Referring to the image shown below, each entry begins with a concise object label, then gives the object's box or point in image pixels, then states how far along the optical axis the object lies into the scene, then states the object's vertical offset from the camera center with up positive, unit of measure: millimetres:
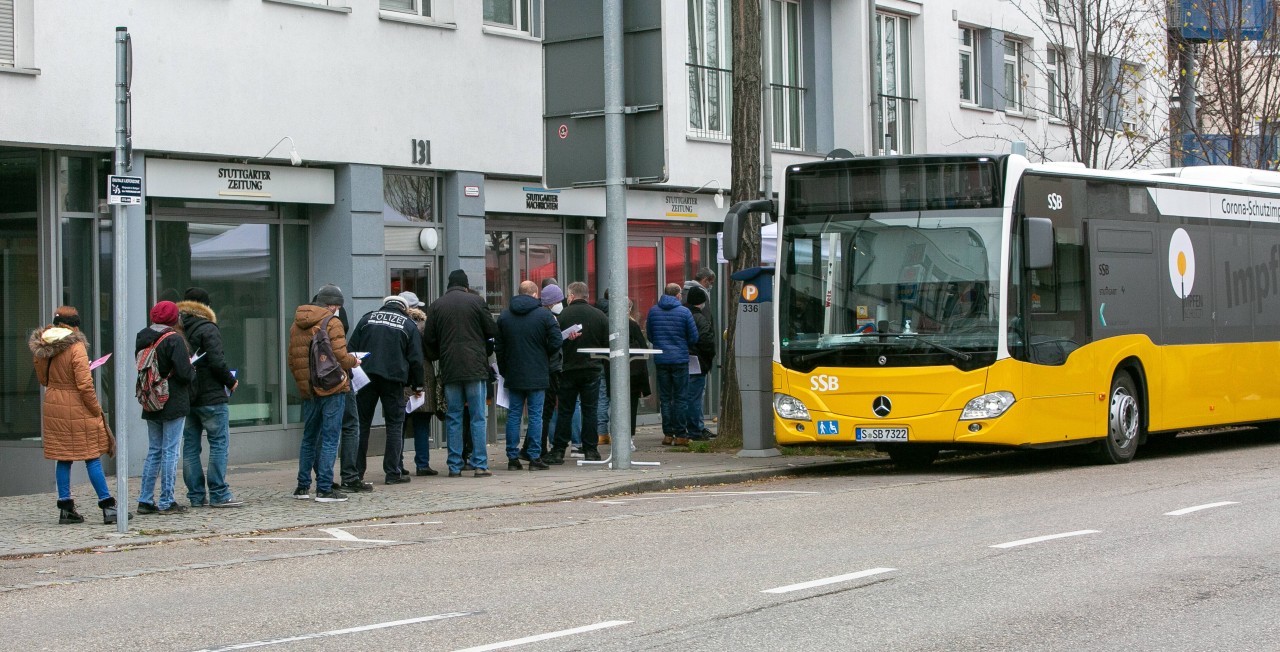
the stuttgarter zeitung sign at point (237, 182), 16906 +1889
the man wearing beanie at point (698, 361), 19331 -162
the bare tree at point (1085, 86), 27000 +4839
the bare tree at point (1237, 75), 29359 +4891
